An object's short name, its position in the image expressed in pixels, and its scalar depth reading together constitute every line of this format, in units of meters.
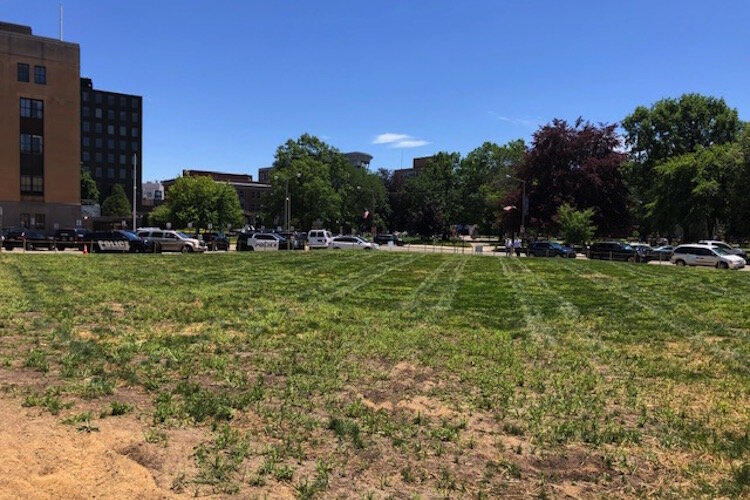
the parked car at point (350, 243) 54.06
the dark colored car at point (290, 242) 51.62
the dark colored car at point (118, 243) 38.78
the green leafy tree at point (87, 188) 127.31
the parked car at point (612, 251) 46.34
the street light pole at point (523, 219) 58.36
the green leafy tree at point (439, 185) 114.00
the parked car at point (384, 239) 78.81
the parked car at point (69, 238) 40.70
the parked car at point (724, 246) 43.79
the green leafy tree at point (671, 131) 71.25
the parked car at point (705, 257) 36.25
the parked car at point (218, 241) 52.93
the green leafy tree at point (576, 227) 50.75
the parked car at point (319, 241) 55.50
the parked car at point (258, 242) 48.88
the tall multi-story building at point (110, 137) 142.12
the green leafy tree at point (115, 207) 128.75
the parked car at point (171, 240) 42.50
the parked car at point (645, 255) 45.34
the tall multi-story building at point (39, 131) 59.78
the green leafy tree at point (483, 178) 102.00
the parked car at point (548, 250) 48.84
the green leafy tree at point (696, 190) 52.62
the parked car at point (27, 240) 41.67
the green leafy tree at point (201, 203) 85.19
